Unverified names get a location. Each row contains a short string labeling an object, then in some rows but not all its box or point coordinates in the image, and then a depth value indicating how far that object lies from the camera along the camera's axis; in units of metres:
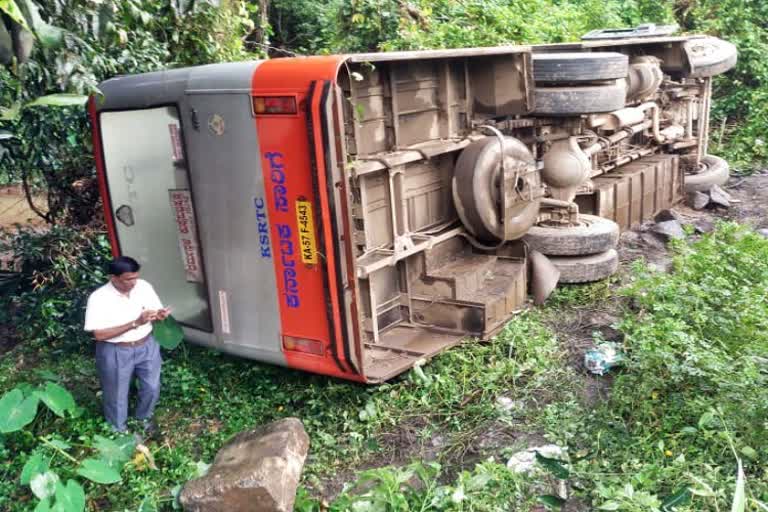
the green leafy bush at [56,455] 3.73
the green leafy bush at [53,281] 6.27
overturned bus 4.31
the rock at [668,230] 8.29
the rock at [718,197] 10.16
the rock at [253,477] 3.71
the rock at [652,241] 8.14
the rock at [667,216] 9.20
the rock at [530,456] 4.05
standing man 4.50
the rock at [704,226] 8.97
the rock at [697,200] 10.06
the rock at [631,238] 8.20
